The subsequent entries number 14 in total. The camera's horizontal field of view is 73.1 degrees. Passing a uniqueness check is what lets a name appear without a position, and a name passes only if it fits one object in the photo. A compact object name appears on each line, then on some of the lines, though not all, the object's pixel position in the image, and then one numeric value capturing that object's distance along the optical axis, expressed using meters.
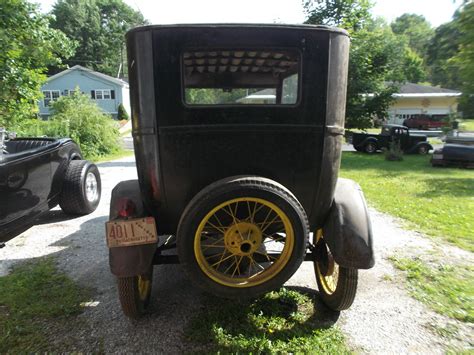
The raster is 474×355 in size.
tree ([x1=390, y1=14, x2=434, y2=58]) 59.80
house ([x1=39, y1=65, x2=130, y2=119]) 34.19
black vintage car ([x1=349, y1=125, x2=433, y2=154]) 15.38
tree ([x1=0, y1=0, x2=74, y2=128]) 6.46
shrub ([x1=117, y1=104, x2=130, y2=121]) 33.44
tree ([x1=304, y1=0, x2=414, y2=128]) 12.71
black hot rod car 3.53
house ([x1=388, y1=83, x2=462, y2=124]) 32.66
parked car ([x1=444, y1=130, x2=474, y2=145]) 12.41
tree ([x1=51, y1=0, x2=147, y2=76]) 50.53
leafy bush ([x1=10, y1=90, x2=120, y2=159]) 12.04
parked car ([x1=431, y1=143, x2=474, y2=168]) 11.35
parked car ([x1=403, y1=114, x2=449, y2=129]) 29.23
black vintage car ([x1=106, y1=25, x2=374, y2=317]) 2.11
